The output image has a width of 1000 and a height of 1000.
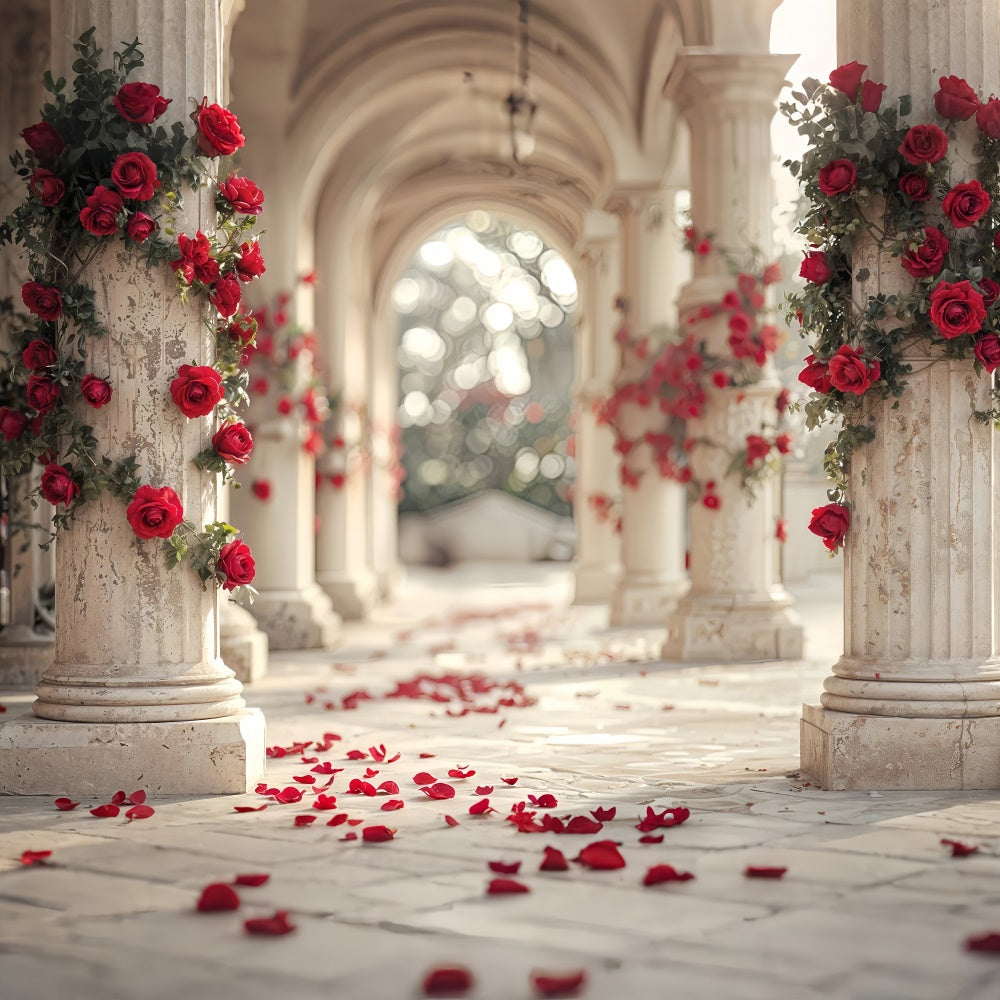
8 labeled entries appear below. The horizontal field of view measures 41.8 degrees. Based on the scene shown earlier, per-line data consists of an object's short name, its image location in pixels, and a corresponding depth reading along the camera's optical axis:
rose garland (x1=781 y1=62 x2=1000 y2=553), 4.45
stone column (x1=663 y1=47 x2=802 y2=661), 9.01
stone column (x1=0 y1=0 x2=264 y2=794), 4.51
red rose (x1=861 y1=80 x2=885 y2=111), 4.58
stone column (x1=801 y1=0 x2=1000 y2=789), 4.47
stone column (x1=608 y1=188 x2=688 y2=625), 12.12
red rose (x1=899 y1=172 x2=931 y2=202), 4.50
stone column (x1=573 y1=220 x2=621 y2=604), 15.34
